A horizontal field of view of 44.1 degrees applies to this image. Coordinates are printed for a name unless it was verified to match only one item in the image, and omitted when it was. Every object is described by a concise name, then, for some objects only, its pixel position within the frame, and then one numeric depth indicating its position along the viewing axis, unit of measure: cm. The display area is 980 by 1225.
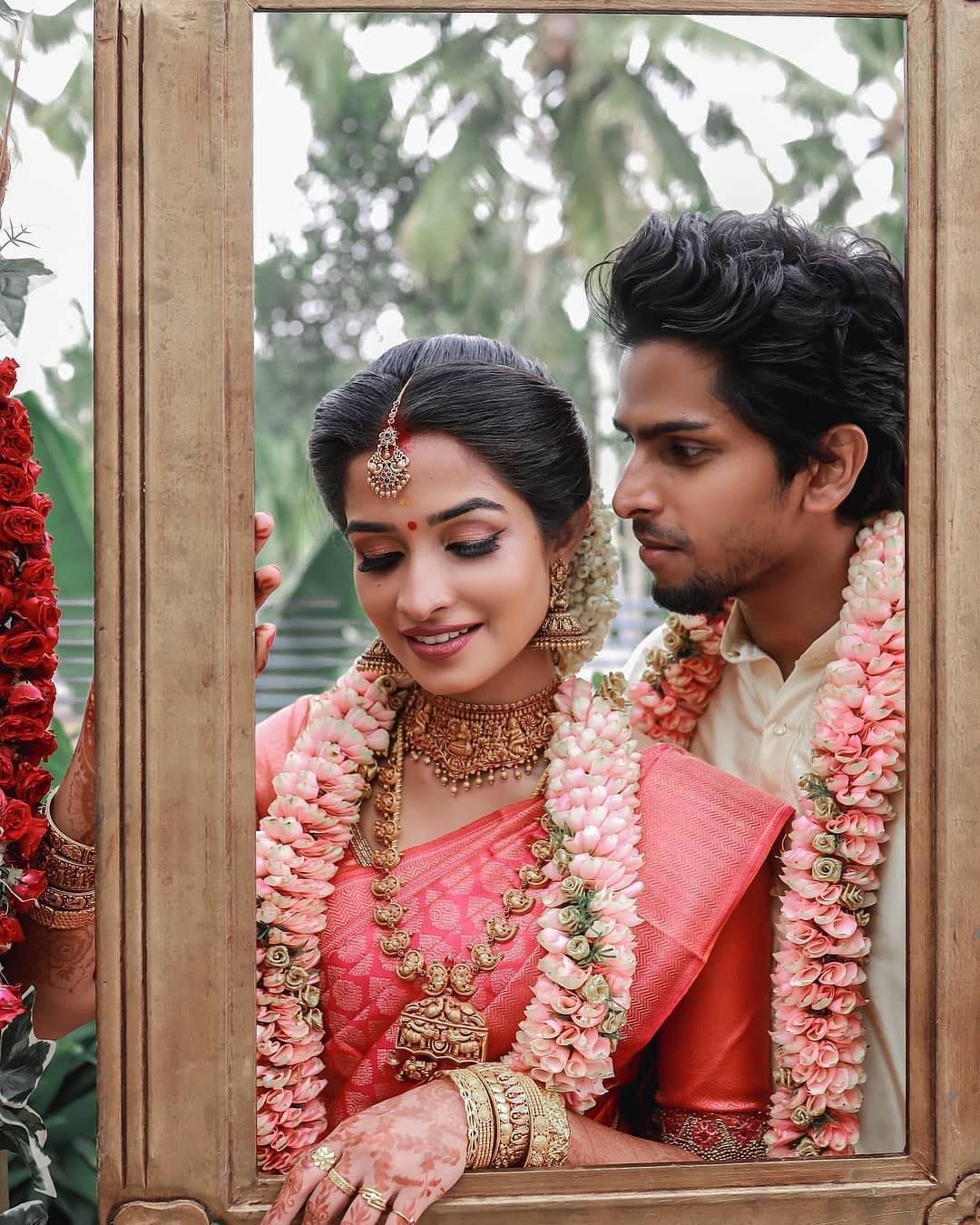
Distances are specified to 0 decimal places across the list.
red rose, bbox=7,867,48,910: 153
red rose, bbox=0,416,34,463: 153
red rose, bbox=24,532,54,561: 155
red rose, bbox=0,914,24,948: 150
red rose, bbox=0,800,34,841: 149
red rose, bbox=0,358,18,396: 153
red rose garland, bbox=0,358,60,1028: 151
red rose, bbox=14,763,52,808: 153
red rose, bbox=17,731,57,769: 156
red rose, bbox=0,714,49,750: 151
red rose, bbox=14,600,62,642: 153
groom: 166
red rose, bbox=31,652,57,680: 155
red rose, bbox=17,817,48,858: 151
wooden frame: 144
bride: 157
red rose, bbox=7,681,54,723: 152
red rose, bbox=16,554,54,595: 154
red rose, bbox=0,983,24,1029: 145
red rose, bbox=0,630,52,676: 151
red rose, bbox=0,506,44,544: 151
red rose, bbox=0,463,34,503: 152
